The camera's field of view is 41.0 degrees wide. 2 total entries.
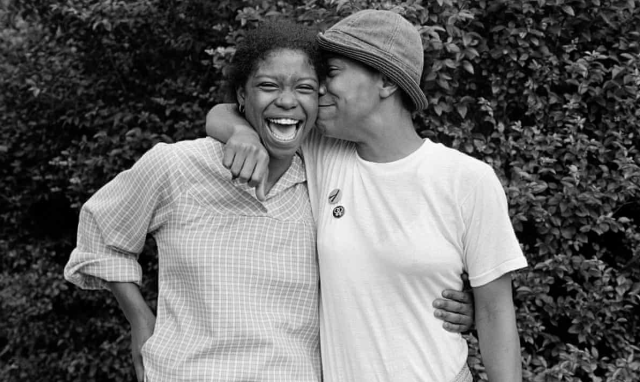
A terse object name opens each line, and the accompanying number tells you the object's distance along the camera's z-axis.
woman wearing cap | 2.47
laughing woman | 2.47
